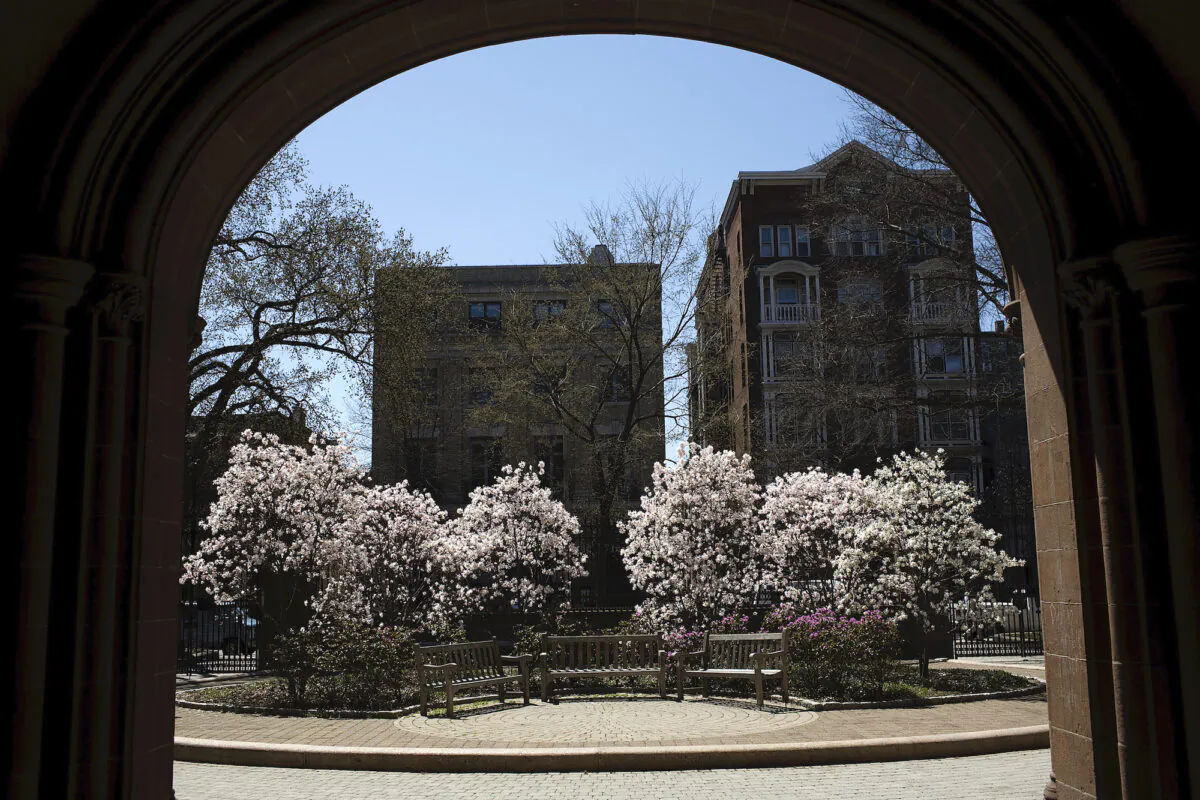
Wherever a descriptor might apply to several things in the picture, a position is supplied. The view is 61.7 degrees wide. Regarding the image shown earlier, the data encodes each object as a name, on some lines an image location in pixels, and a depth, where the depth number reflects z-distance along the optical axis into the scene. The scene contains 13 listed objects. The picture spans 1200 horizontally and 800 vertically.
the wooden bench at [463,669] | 12.50
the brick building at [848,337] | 25.28
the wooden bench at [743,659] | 13.15
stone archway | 4.86
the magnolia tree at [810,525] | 17.98
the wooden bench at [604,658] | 13.88
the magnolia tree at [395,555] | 19.16
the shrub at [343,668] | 13.30
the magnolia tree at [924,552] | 15.21
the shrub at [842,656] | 13.27
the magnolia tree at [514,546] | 19.98
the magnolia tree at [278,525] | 16.77
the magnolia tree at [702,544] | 17.03
